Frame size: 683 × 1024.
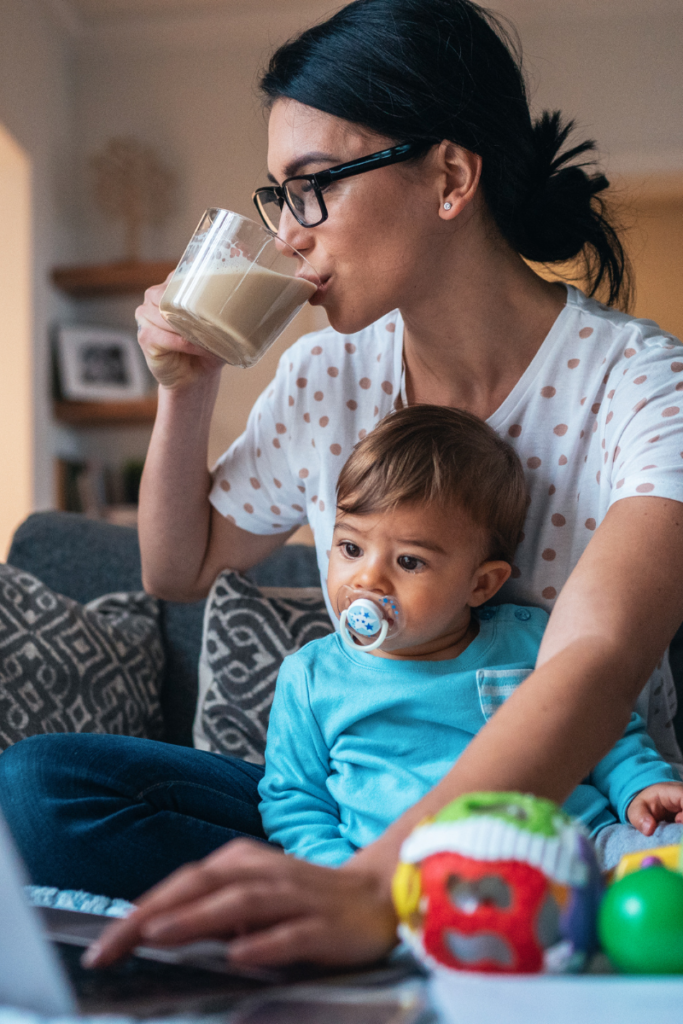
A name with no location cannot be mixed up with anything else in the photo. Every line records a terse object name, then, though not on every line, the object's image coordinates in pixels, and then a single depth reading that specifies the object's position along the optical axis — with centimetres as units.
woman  83
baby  102
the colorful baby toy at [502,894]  51
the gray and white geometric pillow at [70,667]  131
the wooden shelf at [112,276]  414
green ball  53
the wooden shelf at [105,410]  414
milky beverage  108
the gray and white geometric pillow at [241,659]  147
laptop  47
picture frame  411
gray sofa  178
